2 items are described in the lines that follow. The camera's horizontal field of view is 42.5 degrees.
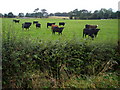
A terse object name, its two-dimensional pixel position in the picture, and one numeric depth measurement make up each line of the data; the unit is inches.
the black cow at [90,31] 480.8
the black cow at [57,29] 554.2
